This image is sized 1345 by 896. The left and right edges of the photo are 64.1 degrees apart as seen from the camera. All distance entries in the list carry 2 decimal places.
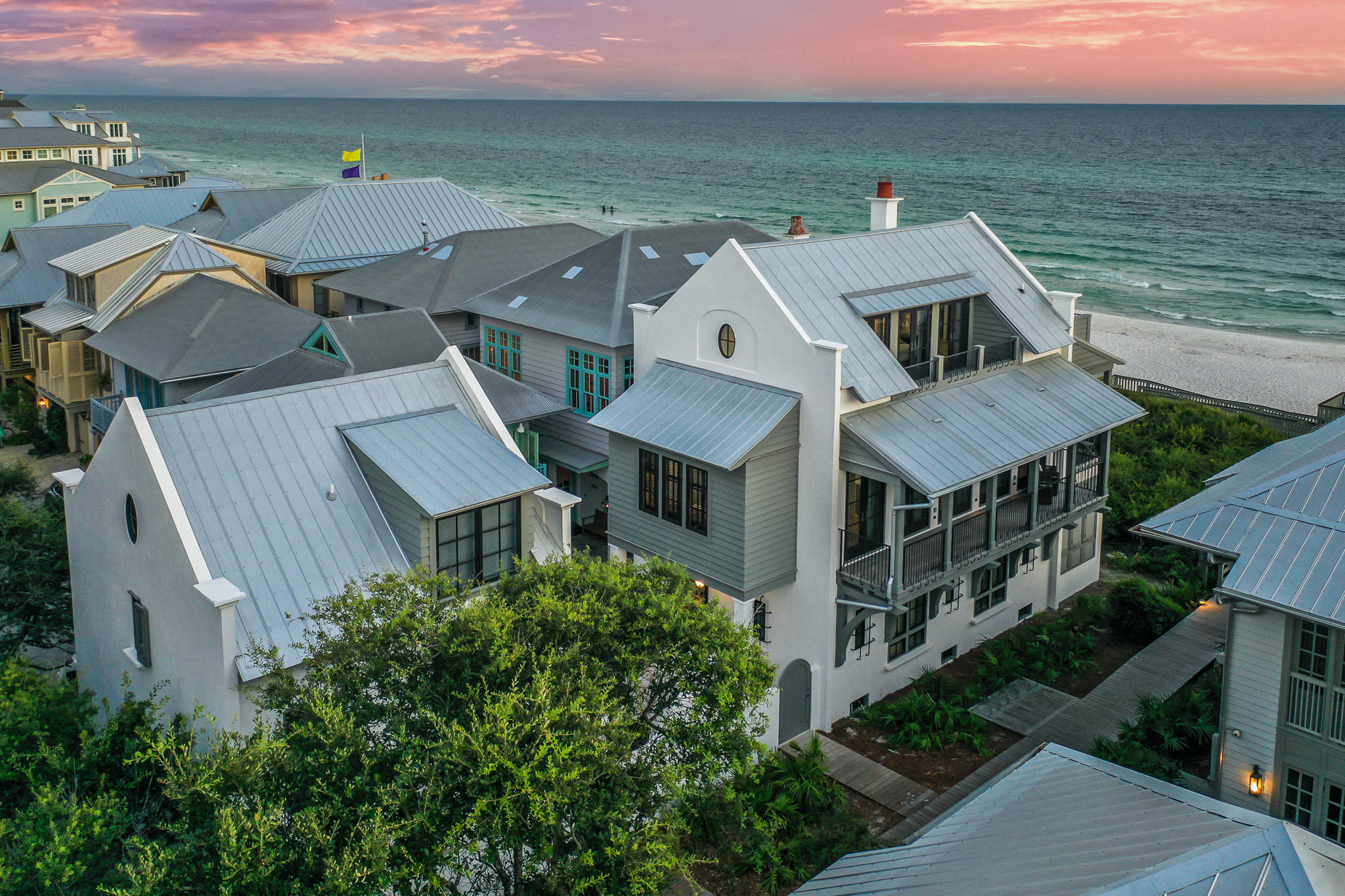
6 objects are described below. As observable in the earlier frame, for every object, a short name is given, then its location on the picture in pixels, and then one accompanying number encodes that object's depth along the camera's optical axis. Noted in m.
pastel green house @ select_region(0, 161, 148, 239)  62.44
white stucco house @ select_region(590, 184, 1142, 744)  21.50
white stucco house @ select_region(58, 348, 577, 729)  16.28
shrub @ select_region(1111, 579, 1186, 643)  26.19
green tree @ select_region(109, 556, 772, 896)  10.76
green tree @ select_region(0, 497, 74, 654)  21.80
